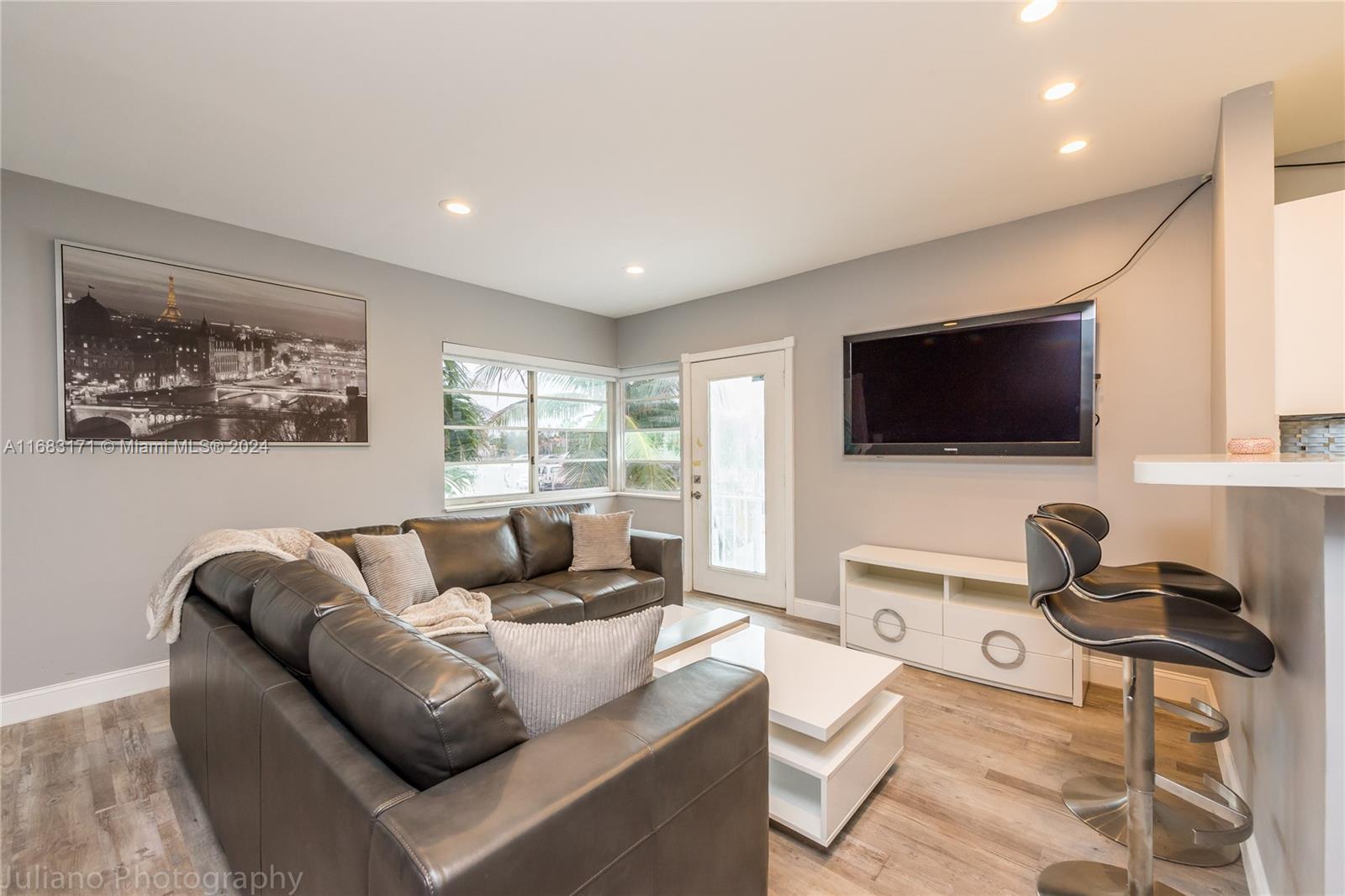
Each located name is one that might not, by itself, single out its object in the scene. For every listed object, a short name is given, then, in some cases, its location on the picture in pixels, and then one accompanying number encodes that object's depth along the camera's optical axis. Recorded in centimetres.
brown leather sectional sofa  81
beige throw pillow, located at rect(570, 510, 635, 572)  359
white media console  270
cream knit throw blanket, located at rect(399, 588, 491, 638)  244
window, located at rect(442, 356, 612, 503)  425
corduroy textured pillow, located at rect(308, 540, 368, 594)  235
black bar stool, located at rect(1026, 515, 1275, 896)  125
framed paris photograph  265
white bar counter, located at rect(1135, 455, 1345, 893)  100
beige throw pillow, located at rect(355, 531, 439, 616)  268
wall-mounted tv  289
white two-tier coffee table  171
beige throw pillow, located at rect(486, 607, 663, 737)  115
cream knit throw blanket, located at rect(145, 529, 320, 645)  194
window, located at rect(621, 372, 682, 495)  495
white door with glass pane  420
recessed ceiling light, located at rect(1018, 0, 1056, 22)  159
